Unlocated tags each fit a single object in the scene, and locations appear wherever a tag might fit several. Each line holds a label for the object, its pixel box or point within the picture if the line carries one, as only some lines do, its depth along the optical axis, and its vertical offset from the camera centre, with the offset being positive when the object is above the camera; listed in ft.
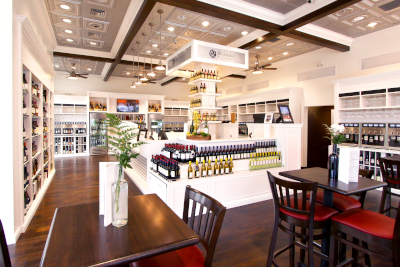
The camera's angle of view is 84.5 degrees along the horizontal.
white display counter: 11.88 -3.22
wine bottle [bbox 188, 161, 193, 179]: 12.28 -2.65
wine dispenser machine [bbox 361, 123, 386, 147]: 18.30 -0.77
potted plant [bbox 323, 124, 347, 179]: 8.09 -1.06
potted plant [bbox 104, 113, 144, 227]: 4.85 -1.45
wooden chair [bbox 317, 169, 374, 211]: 7.59 -2.74
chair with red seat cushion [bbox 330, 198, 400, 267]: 5.48 -2.84
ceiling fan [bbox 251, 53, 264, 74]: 24.73 +6.20
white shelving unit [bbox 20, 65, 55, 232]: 11.87 -1.43
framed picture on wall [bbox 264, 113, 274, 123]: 16.25 +0.51
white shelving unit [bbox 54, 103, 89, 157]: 34.32 -0.94
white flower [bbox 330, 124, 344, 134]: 8.38 -0.11
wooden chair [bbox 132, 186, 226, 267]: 4.80 -3.13
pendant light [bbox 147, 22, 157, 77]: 18.63 +8.53
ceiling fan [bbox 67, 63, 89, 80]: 28.15 +6.24
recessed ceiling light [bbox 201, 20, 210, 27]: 18.43 +8.58
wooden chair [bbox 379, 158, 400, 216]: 10.08 -2.69
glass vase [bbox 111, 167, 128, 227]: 4.86 -1.71
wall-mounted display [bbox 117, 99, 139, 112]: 38.17 +3.37
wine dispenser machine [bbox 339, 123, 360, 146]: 20.03 -0.74
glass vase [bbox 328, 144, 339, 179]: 8.08 -1.48
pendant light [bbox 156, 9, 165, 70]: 20.66 +5.41
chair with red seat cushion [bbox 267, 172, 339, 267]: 6.40 -2.82
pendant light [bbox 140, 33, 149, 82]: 21.44 +8.47
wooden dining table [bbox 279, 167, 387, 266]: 6.82 -1.96
